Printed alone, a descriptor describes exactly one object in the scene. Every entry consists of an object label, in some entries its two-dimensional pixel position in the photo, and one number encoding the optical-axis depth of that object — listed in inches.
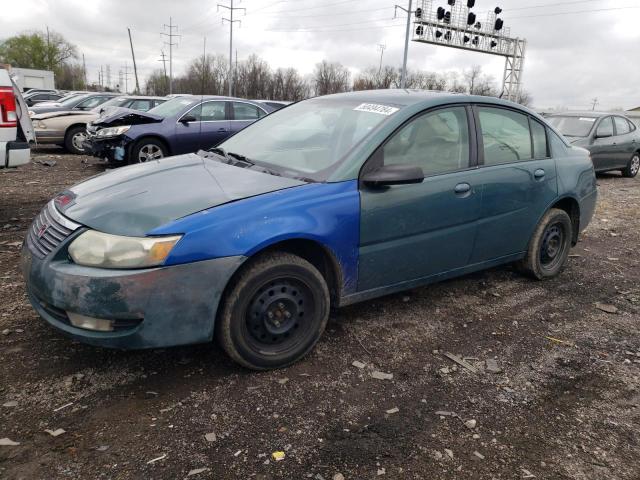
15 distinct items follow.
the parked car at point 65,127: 478.3
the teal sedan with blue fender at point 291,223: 100.3
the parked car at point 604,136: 430.6
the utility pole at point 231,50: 1909.4
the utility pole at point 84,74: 3840.6
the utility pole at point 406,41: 1211.9
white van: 201.9
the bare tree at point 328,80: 2747.3
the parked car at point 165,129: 372.8
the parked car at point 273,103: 476.5
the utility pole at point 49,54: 3467.0
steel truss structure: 1235.2
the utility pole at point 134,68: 2714.6
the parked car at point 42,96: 1038.3
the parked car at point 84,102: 635.1
